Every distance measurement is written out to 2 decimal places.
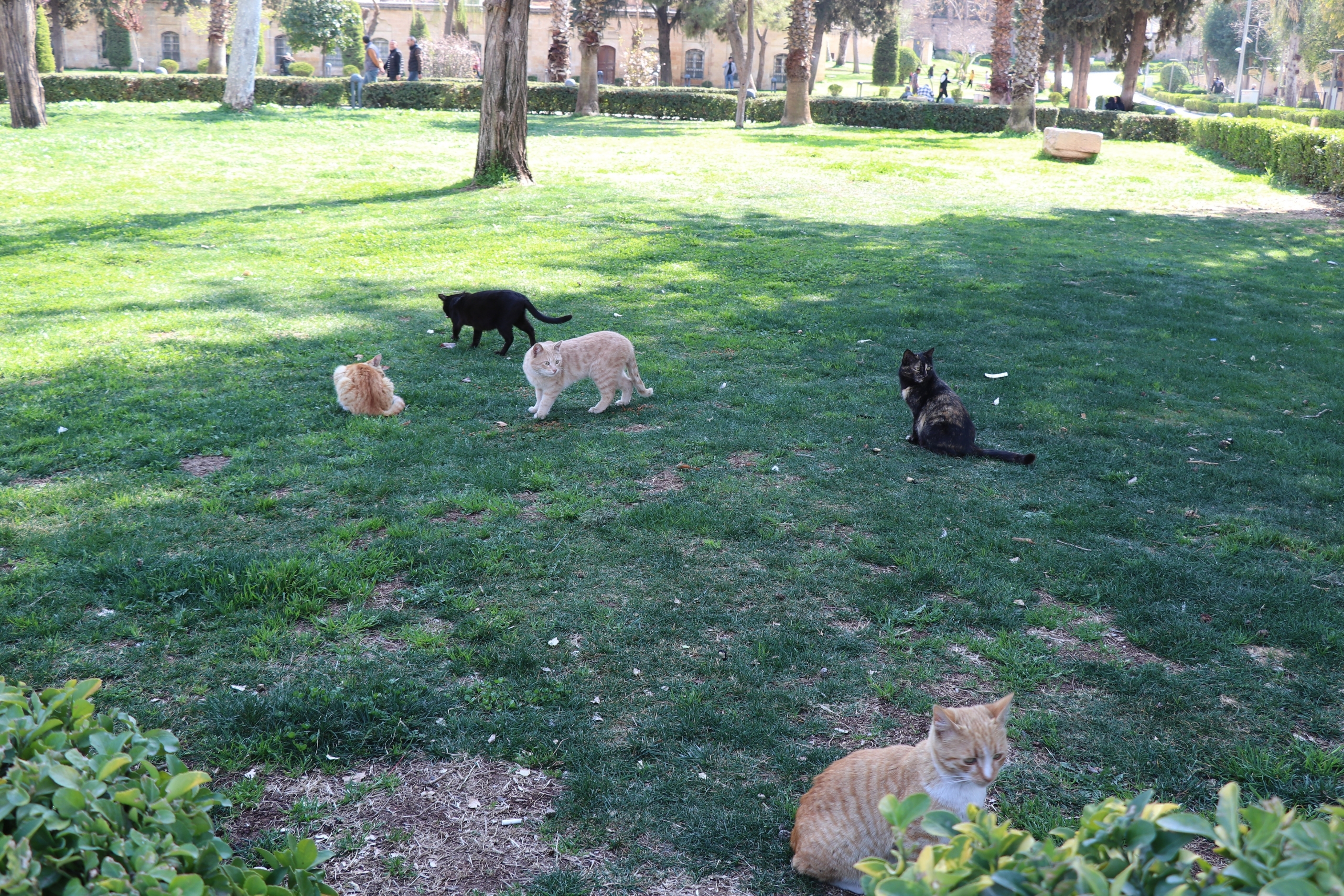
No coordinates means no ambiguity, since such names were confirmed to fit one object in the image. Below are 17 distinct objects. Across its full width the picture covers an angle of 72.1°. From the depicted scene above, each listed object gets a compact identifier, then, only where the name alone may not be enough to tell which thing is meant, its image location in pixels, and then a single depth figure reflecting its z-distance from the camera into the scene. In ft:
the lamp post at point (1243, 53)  179.73
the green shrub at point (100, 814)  5.20
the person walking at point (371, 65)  105.29
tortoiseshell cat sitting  20.20
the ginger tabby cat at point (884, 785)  8.78
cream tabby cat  21.29
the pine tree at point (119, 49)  164.45
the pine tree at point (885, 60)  187.32
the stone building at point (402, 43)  178.29
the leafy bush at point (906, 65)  204.13
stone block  71.26
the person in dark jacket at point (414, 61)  113.19
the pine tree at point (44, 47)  123.13
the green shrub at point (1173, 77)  276.00
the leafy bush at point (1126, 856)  4.68
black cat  25.64
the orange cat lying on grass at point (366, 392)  21.30
